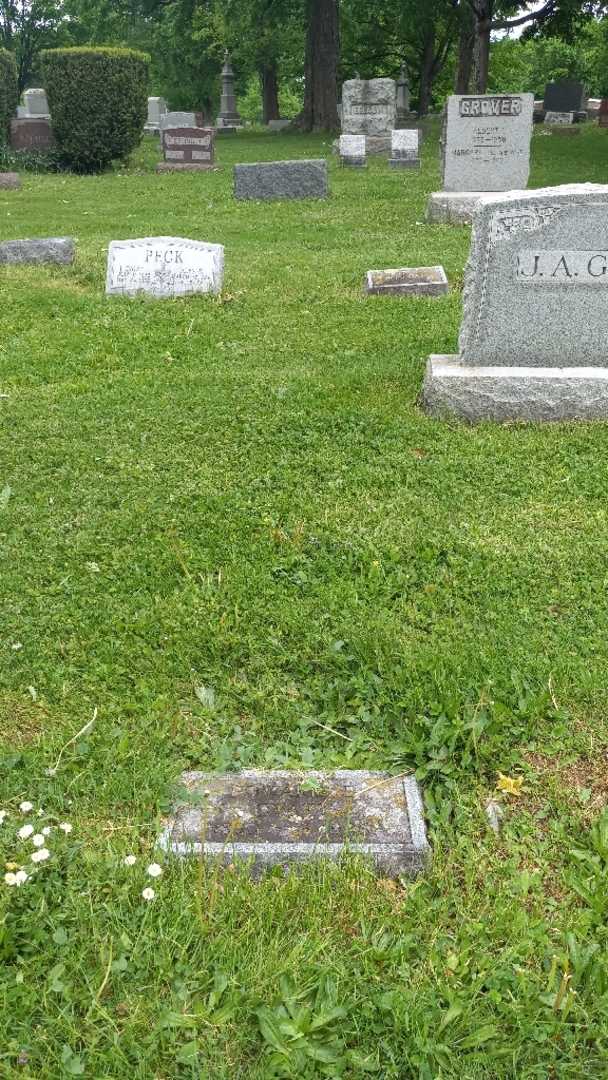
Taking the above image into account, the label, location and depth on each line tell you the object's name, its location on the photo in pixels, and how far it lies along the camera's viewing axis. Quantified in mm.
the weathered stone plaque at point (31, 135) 19516
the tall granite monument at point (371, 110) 22234
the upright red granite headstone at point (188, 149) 19016
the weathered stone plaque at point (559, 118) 28734
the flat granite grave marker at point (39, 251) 9234
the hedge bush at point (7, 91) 18000
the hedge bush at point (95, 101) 17625
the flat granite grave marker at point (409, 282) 7930
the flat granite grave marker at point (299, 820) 2498
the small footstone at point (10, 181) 16375
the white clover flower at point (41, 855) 2361
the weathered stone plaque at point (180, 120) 26391
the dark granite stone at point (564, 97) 29062
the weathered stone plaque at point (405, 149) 18172
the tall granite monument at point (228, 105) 31984
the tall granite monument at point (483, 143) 12242
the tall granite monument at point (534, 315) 4941
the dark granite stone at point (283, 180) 13672
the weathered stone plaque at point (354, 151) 18609
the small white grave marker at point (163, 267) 7949
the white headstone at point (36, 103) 29875
